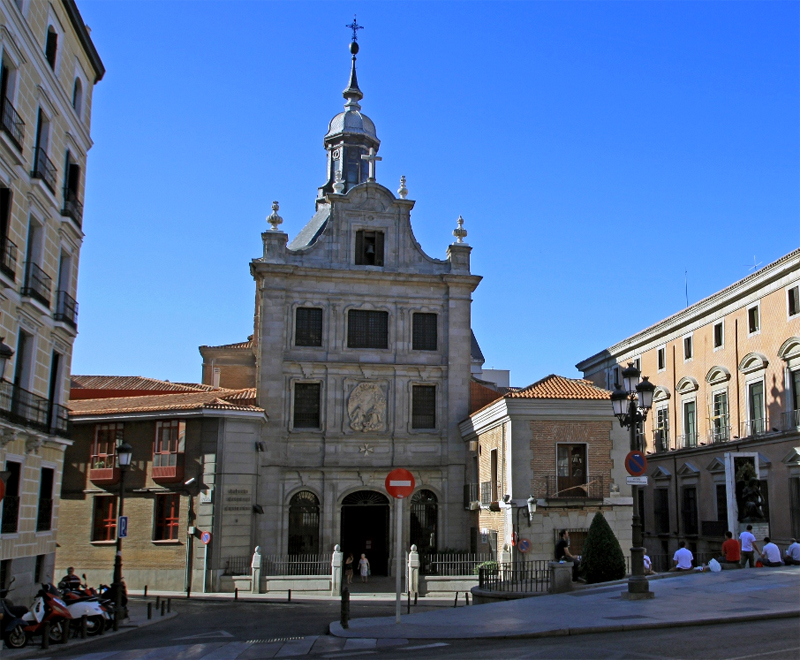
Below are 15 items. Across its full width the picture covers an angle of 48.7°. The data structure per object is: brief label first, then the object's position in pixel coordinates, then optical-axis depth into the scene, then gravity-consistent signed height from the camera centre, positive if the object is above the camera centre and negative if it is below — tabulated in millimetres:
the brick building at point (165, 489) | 33969 +379
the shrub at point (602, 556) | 23406 -1361
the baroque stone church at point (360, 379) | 38031 +5329
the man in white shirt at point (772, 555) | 24188 -1326
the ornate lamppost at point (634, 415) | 18516 +1928
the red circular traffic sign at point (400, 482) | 16469 +356
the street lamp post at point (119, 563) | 21531 -1601
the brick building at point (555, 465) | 33188 +1426
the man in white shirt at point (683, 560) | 24328 -1495
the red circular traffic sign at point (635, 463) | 18750 +859
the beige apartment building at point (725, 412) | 33938 +4136
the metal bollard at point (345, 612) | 17203 -2133
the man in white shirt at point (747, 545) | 24781 -1112
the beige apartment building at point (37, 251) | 21312 +6497
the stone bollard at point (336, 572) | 31500 -2498
